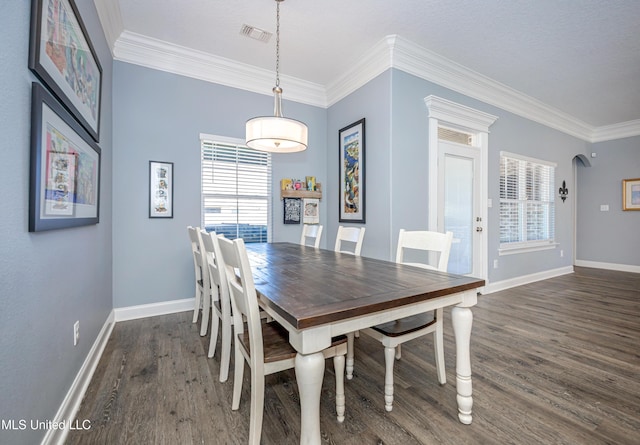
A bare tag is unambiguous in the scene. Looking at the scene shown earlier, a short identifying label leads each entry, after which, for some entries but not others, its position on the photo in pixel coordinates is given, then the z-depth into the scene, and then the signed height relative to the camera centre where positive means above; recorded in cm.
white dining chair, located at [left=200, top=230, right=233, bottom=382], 156 -49
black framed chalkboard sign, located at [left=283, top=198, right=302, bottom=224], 371 +20
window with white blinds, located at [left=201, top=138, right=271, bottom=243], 329 +41
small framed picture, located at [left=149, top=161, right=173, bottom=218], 296 +37
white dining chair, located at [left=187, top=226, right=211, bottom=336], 227 -53
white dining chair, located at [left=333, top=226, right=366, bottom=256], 242 -10
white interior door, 344 +28
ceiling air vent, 271 +189
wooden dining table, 99 -31
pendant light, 207 +71
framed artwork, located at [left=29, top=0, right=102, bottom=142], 116 +86
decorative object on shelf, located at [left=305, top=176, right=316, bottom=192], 385 +58
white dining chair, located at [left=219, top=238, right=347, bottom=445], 117 -57
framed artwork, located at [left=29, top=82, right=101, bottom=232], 113 +28
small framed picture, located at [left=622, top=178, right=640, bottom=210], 522 +63
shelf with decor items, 365 +49
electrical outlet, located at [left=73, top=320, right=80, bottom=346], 161 -64
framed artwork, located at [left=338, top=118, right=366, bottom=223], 339 +66
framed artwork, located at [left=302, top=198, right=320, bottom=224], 385 +20
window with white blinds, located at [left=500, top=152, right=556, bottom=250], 419 +40
